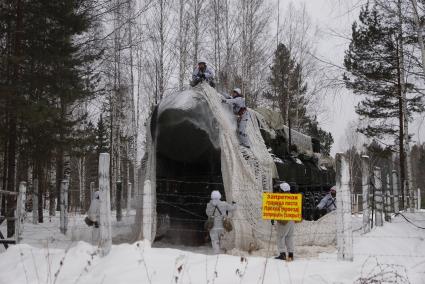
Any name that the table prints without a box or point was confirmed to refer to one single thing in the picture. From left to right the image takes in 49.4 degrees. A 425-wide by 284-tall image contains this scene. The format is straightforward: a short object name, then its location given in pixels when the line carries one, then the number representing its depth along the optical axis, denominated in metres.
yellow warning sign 6.49
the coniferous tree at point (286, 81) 25.59
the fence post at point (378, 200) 11.65
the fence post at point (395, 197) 14.55
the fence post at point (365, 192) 8.69
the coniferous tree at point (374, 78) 14.02
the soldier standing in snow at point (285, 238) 7.56
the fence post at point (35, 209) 14.54
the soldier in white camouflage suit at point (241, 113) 9.67
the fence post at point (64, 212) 11.91
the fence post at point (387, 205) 13.41
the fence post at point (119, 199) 14.90
